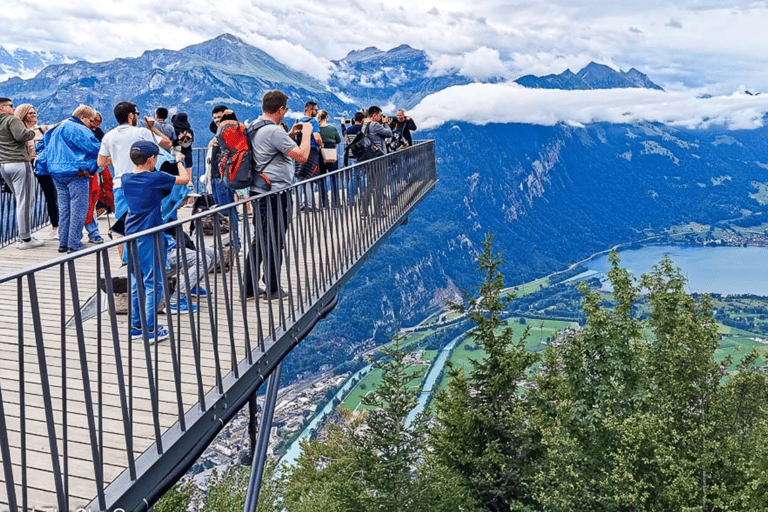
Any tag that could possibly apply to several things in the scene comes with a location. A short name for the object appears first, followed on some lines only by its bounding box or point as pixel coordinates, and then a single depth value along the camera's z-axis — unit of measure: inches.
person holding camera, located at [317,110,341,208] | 510.9
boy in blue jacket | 226.4
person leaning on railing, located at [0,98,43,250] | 370.0
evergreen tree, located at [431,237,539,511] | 835.4
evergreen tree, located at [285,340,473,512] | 797.2
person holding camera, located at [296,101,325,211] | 462.0
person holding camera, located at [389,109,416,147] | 682.8
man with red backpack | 231.9
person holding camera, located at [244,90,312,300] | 273.0
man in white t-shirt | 286.4
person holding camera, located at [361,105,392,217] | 442.9
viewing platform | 150.3
